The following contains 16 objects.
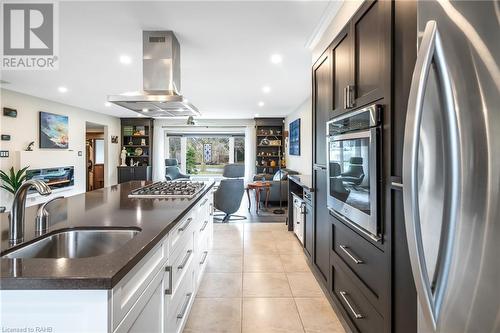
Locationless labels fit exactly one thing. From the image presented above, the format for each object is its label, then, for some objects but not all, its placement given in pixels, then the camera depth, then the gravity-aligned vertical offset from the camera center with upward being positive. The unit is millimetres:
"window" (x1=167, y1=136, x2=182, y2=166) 9940 +598
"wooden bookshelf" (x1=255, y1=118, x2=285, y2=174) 9336 +690
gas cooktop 2402 -256
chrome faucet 1203 -208
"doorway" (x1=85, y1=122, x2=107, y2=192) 8945 +260
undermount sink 1384 -398
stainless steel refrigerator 615 -12
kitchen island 879 -415
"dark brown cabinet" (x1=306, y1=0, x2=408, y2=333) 1314 -198
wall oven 1470 -30
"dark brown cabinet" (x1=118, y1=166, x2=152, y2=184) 9039 -311
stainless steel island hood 2637 +889
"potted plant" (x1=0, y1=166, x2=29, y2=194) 4840 -275
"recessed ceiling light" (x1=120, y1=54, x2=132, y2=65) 3379 +1320
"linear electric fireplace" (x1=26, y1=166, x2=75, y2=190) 5646 -263
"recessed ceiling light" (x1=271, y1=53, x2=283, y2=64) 3390 +1332
